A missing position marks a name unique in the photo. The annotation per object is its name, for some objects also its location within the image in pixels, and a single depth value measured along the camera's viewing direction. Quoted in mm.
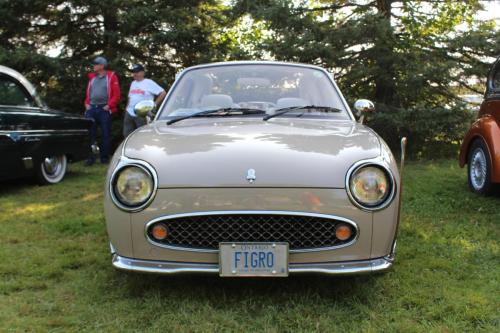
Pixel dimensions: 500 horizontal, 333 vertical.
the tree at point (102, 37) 9656
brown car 5457
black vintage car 5969
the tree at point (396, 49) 8930
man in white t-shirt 7984
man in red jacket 8484
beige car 2680
